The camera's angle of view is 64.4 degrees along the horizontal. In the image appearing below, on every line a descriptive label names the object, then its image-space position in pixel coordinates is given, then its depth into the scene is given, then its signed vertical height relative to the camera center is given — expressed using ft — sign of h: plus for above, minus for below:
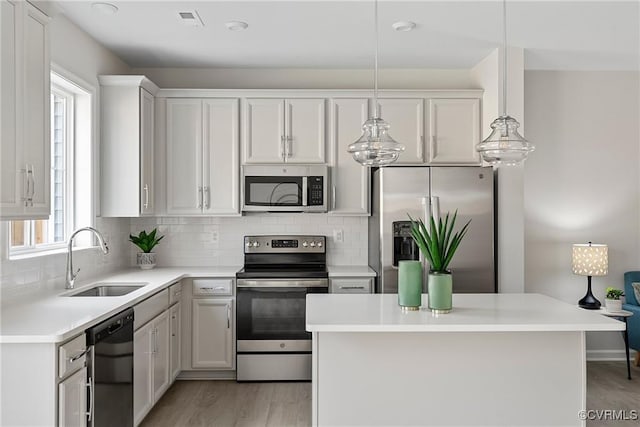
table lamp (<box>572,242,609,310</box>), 14.32 -1.42
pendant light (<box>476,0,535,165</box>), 8.07 +1.12
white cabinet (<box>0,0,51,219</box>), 7.36 +1.59
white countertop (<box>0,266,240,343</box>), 6.79 -1.57
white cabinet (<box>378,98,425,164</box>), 14.60 +2.66
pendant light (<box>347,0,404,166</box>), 8.11 +1.11
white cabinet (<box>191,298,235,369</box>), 13.66 -3.18
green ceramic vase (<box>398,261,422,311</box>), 8.34 -1.17
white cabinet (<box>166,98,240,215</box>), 14.46 +1.68
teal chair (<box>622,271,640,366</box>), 14.14 -2.67
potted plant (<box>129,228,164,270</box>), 14.57 -0.90
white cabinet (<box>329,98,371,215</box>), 14.55 +1.42
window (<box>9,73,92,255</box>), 11.37 +1.25
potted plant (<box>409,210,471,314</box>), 8.25 -0.89
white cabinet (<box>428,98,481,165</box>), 14.60 +2.43
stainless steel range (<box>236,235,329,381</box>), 13.56 -2.95
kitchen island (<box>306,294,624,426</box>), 8.27 -2.65
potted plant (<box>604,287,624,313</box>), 14.05 -2.41
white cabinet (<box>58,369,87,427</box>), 6.93 -2.65
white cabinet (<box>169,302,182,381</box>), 12.61 -3.16
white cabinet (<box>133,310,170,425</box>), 10.01 -3.22
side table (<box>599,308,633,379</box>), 13.80 -2.74
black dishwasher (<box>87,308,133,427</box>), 7.84 -2.63
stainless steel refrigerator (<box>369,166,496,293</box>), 13.00 +0.04
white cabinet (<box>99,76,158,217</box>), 13.15 +1.77
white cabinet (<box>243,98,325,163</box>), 14.48 +2.42
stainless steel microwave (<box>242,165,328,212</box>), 14.37 +0.87
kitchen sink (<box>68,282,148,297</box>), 11.36 -1.65
